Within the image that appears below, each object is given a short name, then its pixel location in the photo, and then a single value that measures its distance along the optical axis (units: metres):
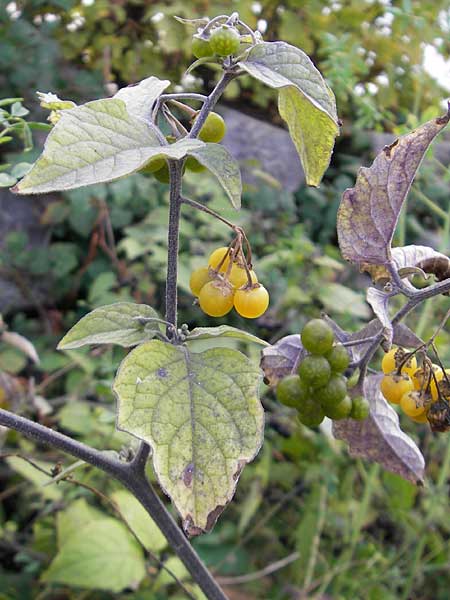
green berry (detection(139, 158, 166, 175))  0.13
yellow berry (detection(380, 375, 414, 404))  0.15
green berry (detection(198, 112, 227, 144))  0.14
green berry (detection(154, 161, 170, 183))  0.14
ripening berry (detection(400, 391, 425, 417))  0.15
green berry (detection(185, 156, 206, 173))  0.14
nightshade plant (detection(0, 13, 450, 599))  0.11
